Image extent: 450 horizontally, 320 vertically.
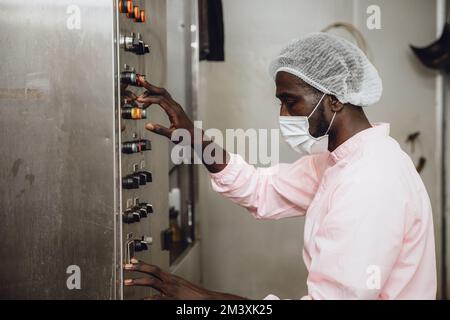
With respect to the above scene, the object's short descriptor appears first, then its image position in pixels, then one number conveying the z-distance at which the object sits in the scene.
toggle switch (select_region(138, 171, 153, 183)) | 1.48
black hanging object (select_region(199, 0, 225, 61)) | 2.62
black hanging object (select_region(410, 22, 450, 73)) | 2.84
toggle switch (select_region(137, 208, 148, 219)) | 1.47
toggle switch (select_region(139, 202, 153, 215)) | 1.52
